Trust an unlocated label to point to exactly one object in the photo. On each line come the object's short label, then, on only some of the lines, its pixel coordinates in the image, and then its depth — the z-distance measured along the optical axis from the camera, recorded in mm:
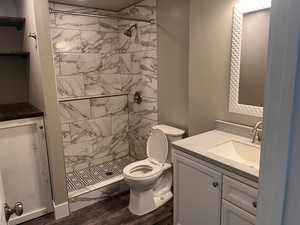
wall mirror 1672
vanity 1292
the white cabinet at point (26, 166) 2014
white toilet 2191
